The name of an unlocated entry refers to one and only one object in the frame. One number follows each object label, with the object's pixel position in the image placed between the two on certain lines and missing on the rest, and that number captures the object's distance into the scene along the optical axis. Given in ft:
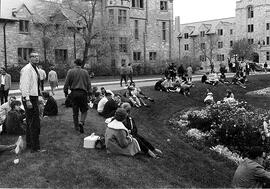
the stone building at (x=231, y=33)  263.49
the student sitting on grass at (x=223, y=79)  126.82
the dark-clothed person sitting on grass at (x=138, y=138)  40.63
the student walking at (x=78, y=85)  42.52
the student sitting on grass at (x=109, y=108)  59.06
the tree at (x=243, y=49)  240.94
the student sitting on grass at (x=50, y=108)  57.41
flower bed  52.95
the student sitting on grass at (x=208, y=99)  91.57
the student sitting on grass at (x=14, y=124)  46.57
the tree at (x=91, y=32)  157.17
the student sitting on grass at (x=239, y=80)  129.70
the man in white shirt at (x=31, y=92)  34.88
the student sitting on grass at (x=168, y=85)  99.50
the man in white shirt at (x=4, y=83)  67.82
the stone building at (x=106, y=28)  150.20
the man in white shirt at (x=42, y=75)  76.07
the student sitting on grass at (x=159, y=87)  98.63
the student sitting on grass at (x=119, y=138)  38.11
